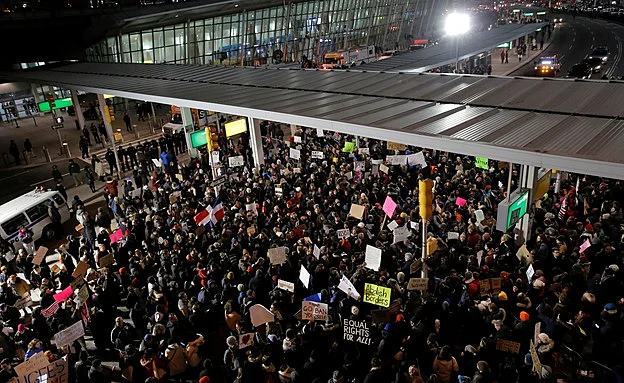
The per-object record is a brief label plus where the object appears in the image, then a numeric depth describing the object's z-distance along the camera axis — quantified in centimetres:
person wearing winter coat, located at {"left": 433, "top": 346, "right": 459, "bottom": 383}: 684
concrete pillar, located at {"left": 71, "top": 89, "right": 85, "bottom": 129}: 2853
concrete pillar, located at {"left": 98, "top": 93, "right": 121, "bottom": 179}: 2169
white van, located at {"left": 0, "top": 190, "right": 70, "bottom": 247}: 1527
